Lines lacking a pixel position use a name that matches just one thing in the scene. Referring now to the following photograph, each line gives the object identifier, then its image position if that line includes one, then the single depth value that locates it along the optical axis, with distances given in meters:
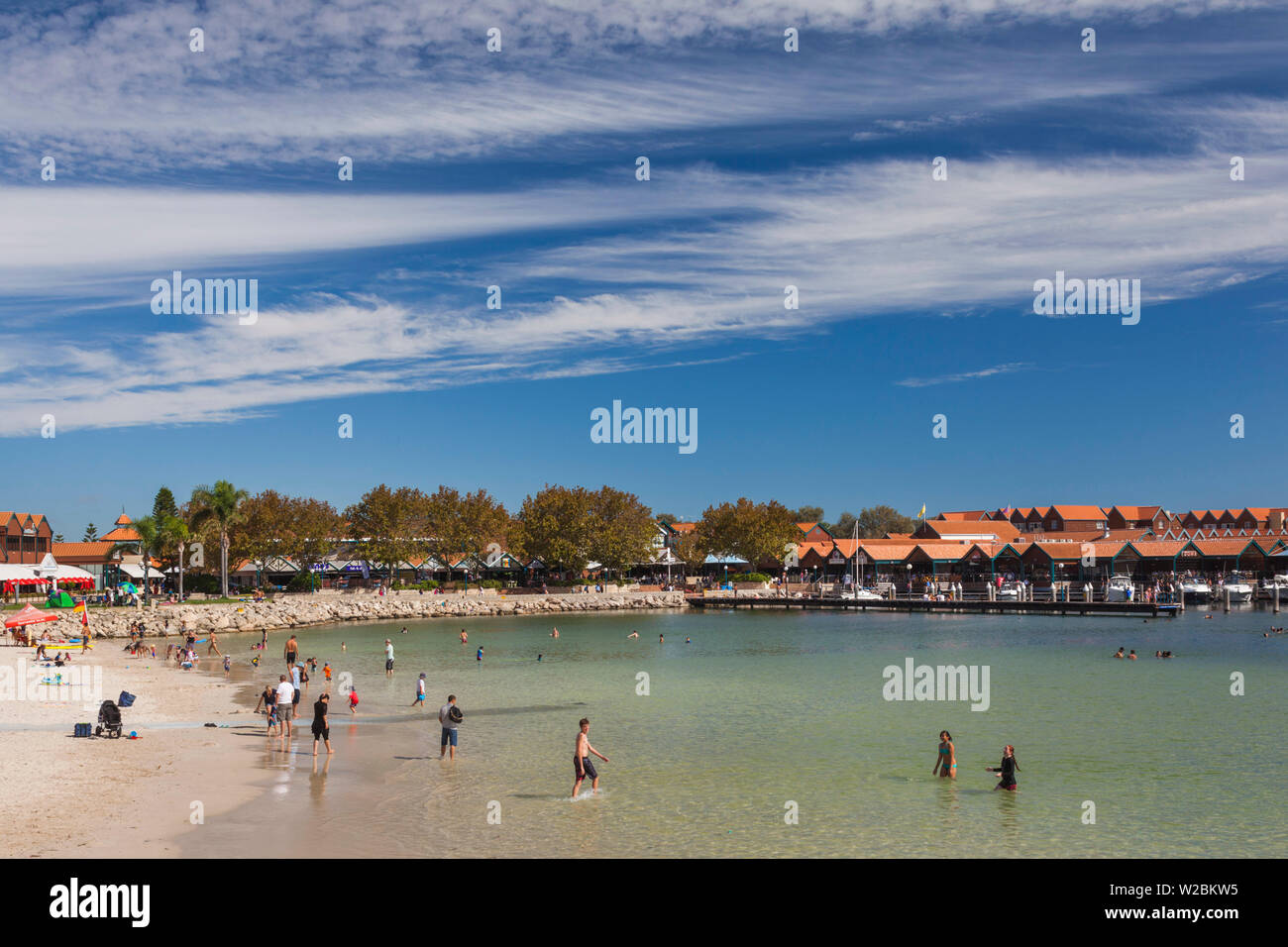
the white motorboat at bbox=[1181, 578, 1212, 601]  90.69
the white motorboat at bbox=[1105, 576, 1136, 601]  89.00
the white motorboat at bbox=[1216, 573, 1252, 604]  88.88
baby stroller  27.23
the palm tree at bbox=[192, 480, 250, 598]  94.00
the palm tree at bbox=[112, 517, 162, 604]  92.12
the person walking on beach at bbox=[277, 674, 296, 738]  28.28
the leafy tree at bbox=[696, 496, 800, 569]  121.56
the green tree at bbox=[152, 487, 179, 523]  105.77
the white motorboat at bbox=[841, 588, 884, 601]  100.38
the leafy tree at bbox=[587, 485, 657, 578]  113.94
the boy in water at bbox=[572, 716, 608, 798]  22.22
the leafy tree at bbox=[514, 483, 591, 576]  112.81
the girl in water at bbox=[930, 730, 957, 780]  24.52
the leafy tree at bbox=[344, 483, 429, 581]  110.81
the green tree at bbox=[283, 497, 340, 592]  107.44
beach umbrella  54.28
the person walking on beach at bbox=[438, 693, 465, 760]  25.41
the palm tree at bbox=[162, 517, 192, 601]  93.31
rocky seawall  72.88
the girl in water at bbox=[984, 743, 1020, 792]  23.25
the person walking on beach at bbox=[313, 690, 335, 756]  25.14
